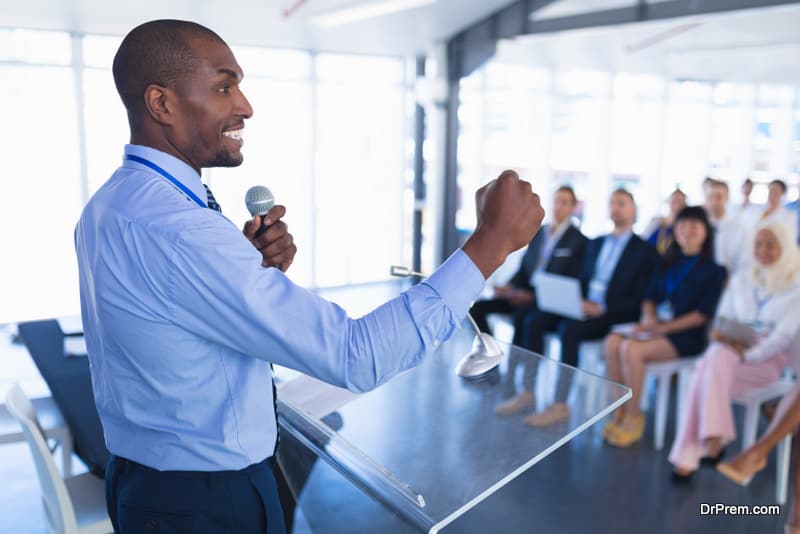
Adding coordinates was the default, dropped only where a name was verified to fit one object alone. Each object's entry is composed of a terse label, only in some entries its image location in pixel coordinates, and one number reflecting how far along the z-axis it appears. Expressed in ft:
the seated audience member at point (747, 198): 22.07
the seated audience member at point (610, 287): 14.87
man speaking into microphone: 3.05
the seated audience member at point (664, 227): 17.85
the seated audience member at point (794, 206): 21.57
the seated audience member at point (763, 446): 11.08
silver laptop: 14.84
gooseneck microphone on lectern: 5.30
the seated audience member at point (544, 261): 16.40
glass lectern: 4.34
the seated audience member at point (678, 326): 13.25
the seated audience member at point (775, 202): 20.18
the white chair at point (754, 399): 12.02
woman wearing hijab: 11.87
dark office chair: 8.14
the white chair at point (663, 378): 13.23
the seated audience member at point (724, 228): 18.69
